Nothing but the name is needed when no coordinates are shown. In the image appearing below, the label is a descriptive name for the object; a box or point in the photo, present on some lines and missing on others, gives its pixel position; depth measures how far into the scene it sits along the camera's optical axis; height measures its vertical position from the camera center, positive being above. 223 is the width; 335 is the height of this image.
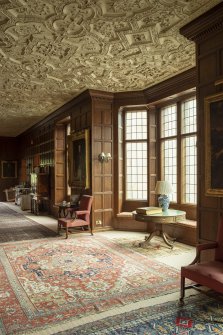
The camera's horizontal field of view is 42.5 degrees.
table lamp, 5.69 -0.37
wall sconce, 7.39 +0.41
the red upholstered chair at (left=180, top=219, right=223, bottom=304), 2.88 -1.04
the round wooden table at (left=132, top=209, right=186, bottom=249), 5.34 -0.87
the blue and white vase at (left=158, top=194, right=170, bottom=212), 5.78 -0.59
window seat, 5.94 -1.29
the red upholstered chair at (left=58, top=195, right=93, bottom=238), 6.55 -1.07
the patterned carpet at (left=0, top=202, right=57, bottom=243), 6.73 -1.51
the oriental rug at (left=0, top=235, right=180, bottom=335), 3.01 -1.49
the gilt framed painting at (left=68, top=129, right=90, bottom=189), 7.49 +0.39
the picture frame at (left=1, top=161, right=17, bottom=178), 16.22 +0.21
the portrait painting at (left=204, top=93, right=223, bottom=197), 3.59 +0.36
